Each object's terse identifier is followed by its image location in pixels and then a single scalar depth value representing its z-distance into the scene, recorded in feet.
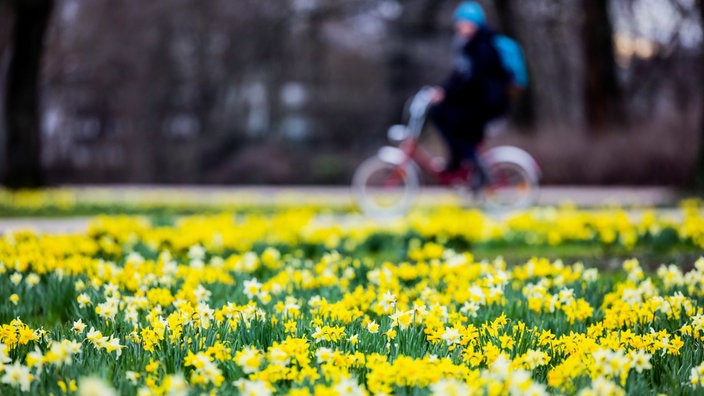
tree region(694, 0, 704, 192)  69.26
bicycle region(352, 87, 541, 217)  57.88
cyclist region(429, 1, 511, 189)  54.39
